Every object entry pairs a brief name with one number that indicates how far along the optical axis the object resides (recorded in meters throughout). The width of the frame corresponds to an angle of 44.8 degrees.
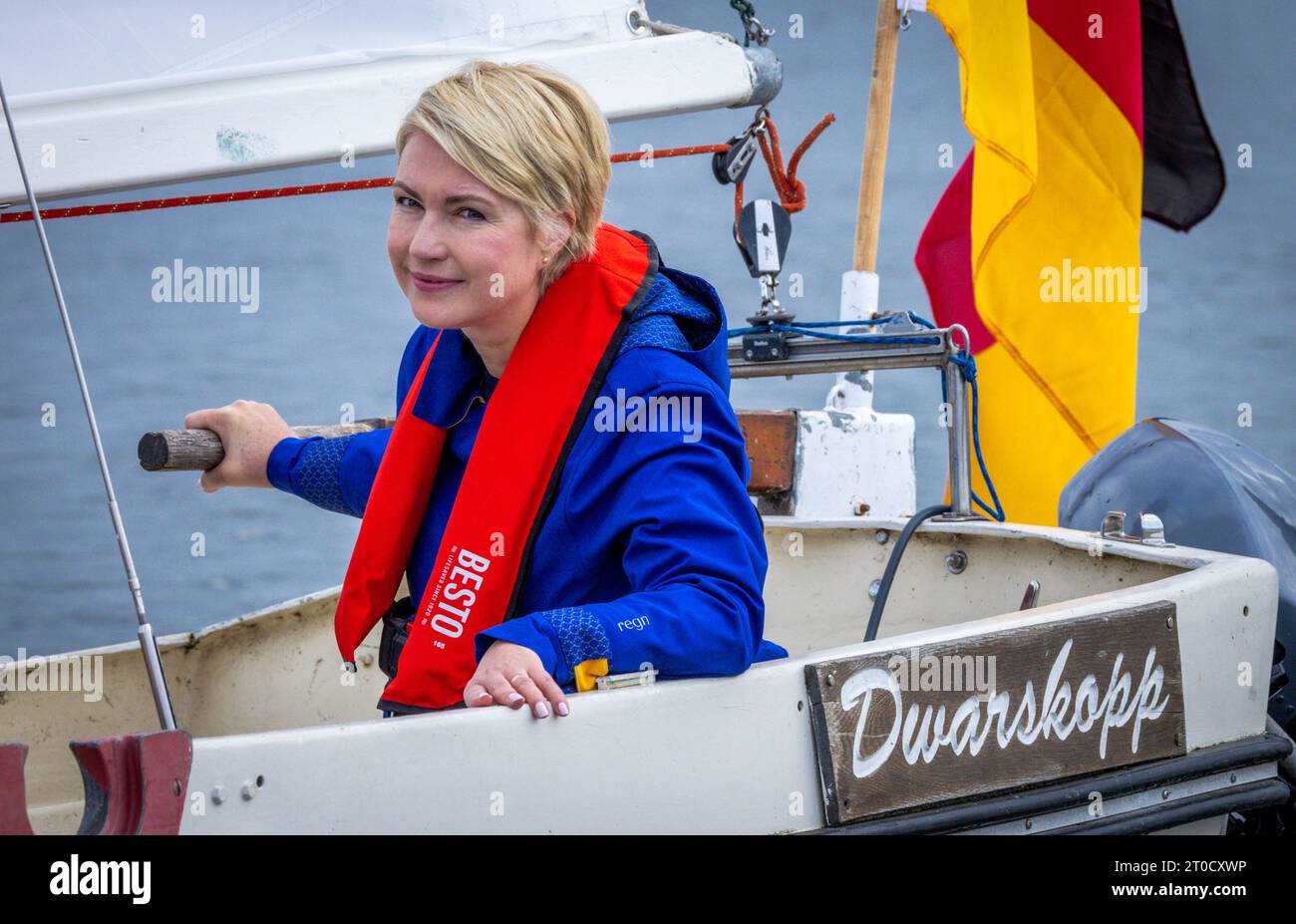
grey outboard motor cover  2.53
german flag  4.36
